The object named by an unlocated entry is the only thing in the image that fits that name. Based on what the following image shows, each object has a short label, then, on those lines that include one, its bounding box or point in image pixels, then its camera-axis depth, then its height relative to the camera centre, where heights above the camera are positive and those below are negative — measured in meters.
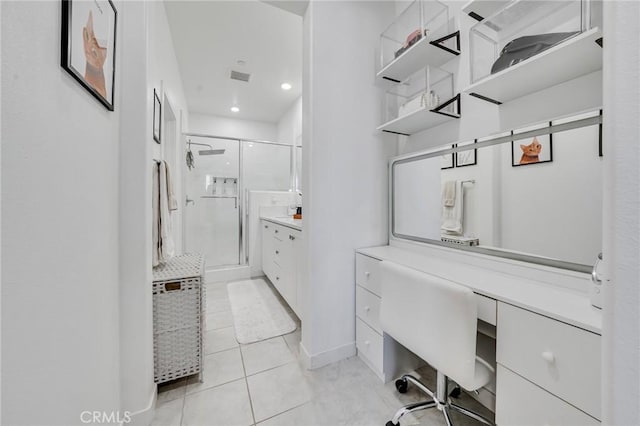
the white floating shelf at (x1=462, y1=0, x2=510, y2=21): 1.15 +0.98
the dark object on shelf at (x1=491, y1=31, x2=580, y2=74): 0.91 +0.65
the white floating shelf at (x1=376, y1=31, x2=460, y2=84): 1.38 +0.93
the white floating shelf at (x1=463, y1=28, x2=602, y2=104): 0.82 +0.54
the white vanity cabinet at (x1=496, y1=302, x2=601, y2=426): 0.69 -0.50
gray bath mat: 1.99 -0.98
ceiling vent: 2.96 +1.65
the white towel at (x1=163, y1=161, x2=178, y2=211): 1.56 +0.11
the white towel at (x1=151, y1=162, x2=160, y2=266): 1.41 -0.02
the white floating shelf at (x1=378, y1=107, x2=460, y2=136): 1.40 +0.56
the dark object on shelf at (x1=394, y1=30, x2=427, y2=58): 1.42 +1.01
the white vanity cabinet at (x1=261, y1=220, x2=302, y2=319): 2.00 -0.48
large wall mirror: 0.93 +0.08
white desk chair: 0.90 -0.47
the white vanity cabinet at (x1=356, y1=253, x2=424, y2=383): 1.46 -0.78
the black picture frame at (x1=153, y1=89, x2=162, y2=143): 1.58 +0.64
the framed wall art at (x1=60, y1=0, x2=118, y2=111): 0.72 +0.55
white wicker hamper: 1.33 -0.63
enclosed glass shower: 3.36 +0.28
